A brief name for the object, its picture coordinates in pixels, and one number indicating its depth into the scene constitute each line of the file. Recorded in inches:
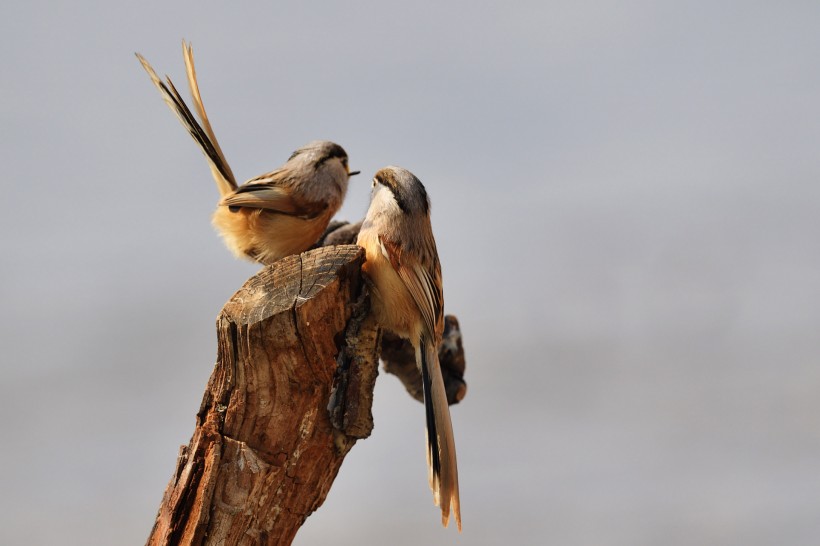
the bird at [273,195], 288.8
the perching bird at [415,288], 239.8
